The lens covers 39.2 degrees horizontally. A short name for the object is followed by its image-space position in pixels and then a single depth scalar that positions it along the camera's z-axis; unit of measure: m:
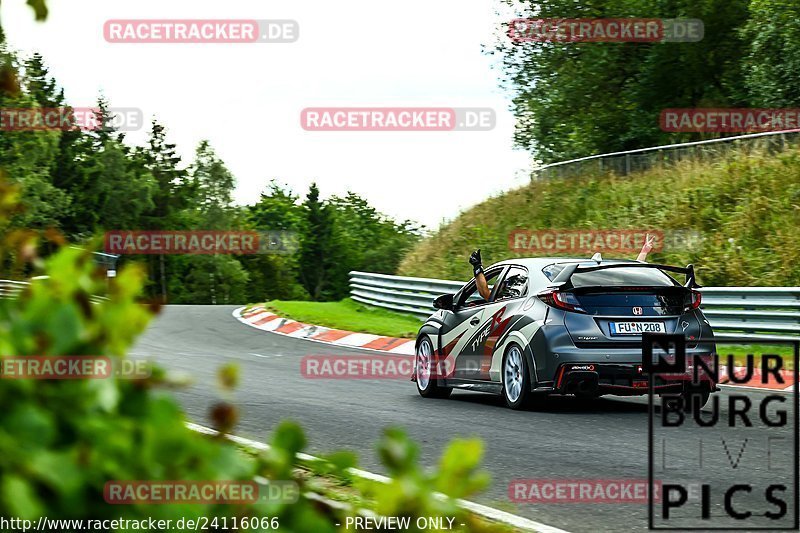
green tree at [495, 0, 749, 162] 36.84
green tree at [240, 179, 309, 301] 127.56
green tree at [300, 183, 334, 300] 133.62
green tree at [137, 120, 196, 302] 101.88
